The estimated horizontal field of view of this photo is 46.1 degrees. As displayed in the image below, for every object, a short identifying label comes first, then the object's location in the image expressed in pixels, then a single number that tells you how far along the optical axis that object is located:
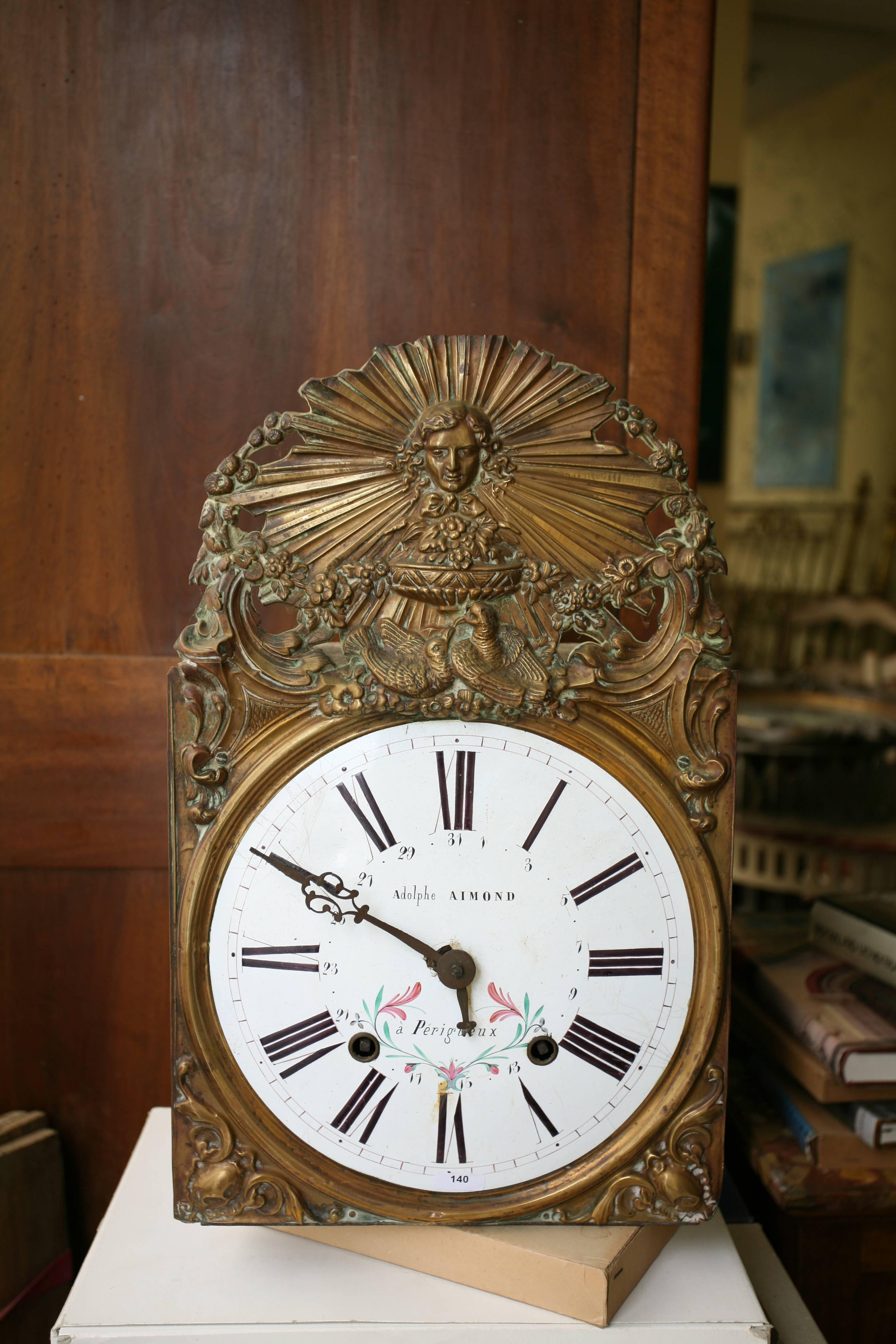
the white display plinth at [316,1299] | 0.77
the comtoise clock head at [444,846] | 0.80
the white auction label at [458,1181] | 0.81
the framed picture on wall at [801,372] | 4.75
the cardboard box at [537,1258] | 0.78
